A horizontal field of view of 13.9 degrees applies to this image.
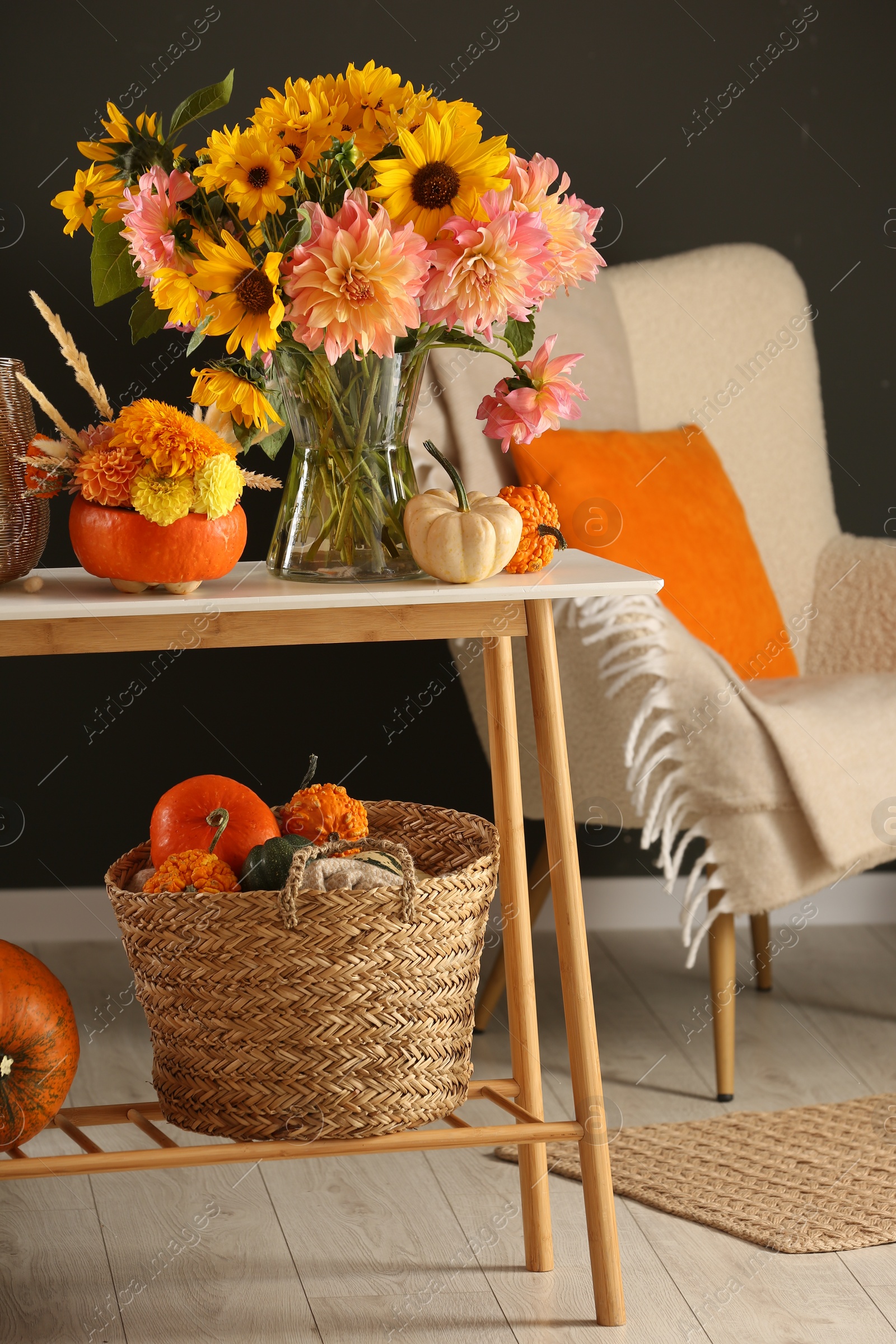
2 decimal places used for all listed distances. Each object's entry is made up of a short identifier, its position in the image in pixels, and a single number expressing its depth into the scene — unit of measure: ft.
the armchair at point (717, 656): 13.46
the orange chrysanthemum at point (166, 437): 11.31
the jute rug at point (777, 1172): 12.61
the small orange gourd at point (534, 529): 11.81
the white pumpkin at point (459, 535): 11.49
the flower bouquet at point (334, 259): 11.20
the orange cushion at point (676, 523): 14.36
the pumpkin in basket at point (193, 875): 11.73
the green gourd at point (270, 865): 11.71
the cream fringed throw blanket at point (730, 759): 13.42
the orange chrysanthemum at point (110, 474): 11.34
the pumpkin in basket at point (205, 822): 11.96
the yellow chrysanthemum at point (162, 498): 11.30
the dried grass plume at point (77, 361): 11.35
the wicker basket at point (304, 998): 11.55
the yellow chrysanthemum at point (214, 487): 11.35
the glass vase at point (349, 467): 11.61
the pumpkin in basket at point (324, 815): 12.11
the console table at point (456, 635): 11.39
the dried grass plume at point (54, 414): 11.46
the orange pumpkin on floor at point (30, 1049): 11.83
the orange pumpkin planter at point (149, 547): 11.37
